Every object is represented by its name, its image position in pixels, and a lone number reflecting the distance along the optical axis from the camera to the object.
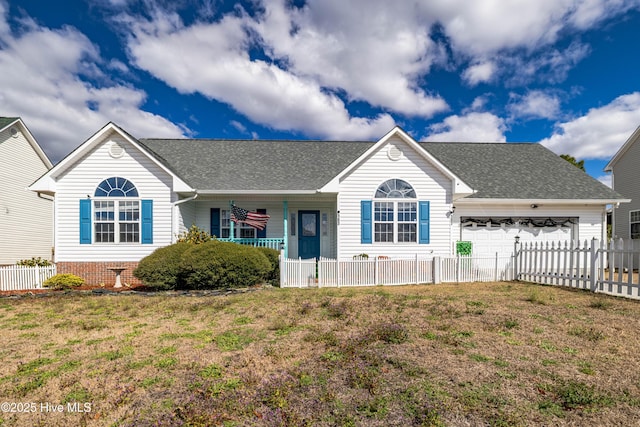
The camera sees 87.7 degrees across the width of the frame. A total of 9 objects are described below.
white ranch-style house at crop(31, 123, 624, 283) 13.01
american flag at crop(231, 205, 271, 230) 13.95
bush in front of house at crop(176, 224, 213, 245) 12.90
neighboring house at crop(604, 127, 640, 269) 17.66
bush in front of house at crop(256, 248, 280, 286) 13.13
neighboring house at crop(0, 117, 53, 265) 16.45
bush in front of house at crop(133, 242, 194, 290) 11.05
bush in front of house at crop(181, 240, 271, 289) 11.10
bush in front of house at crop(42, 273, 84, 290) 11.43
